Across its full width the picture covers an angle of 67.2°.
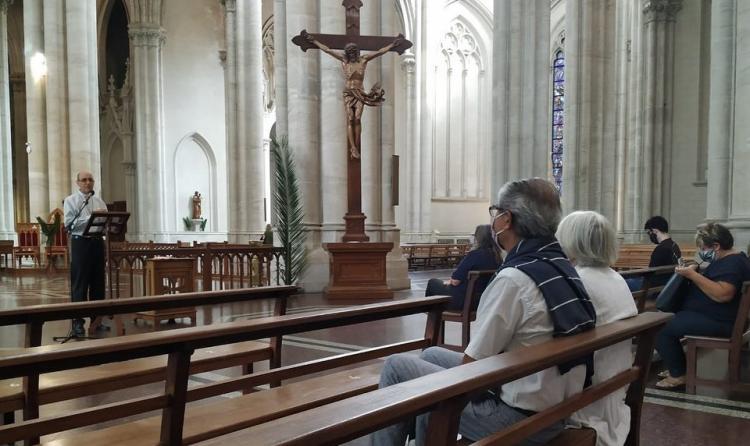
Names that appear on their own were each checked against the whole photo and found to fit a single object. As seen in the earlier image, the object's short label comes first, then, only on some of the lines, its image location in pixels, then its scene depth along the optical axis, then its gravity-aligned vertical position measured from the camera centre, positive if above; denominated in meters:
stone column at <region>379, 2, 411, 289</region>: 11.19 +0.87
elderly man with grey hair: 2.06 -0.45
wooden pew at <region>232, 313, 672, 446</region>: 1.27 -0.50
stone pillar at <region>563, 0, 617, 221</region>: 13.76 +2.54
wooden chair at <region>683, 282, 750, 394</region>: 4.25 -1.11
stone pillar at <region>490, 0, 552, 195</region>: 14.13 +2.90
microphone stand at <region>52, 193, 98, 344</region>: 6.11 -1.40
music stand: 6.11 -0.23
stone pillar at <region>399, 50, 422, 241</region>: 27.30 +2.17
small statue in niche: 24.66 -0.17
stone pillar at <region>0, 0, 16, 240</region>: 20.98 +1.33
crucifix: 8.68 +2.04
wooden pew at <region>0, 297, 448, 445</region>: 1.85 -0.80
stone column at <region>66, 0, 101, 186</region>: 16.64 +3.60
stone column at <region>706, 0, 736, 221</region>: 7.09 +1.18
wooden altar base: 9.39 -1.13
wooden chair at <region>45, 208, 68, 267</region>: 15.98 -1.17
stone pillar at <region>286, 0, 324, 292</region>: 10.73 +1.68
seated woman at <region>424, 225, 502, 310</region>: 5.29 -0.60
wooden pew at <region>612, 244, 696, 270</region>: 11.45 -1.13
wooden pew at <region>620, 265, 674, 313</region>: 5.01 -0.71
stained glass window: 30.45 +5.03
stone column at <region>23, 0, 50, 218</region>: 17.36 +2.75
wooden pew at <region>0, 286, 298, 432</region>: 2.63 -0.89
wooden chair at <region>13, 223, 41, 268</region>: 16.84 -1.17
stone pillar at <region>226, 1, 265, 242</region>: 17.42 +2.48
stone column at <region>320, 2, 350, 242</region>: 10.49 +1.28
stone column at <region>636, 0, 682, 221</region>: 17.95 +2.95
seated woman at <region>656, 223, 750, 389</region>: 4.29 -0.77
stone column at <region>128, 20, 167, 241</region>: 23.59 +3.25
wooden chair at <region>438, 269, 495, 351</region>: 5.16 -0.90
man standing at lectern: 6.41 -0.48
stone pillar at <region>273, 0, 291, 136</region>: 11.43 +2.87
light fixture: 17.28 +4.28
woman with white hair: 2.39 -0.43
